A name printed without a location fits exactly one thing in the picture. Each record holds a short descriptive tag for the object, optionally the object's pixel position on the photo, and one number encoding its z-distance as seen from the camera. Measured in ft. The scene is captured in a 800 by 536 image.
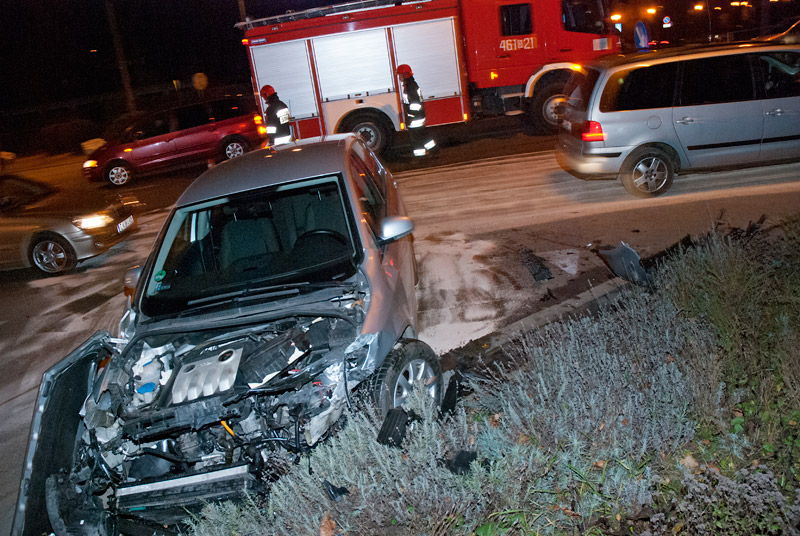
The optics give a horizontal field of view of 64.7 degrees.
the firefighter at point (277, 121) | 44.16
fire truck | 47.65
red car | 55.16
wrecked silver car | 10.61
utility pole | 78.33
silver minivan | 26.86
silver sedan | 30.12
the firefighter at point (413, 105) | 45.06
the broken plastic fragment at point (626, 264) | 17.92
